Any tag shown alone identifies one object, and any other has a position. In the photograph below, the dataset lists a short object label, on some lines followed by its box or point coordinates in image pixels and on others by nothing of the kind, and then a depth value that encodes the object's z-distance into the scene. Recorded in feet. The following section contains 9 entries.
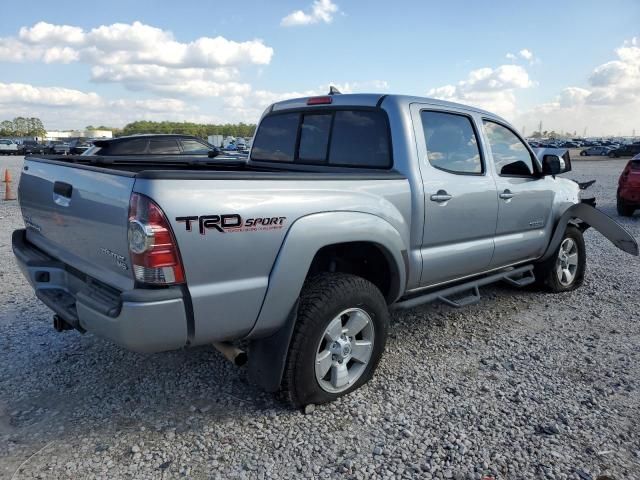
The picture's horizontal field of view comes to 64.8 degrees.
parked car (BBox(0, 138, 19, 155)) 145.59
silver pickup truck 7.85
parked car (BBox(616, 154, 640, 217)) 33.60
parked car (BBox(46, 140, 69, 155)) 120.14
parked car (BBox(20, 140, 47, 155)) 132.61
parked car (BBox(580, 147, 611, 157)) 173.58
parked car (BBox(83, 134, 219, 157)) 35.81
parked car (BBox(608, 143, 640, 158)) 152.97
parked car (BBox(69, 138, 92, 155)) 100.18
